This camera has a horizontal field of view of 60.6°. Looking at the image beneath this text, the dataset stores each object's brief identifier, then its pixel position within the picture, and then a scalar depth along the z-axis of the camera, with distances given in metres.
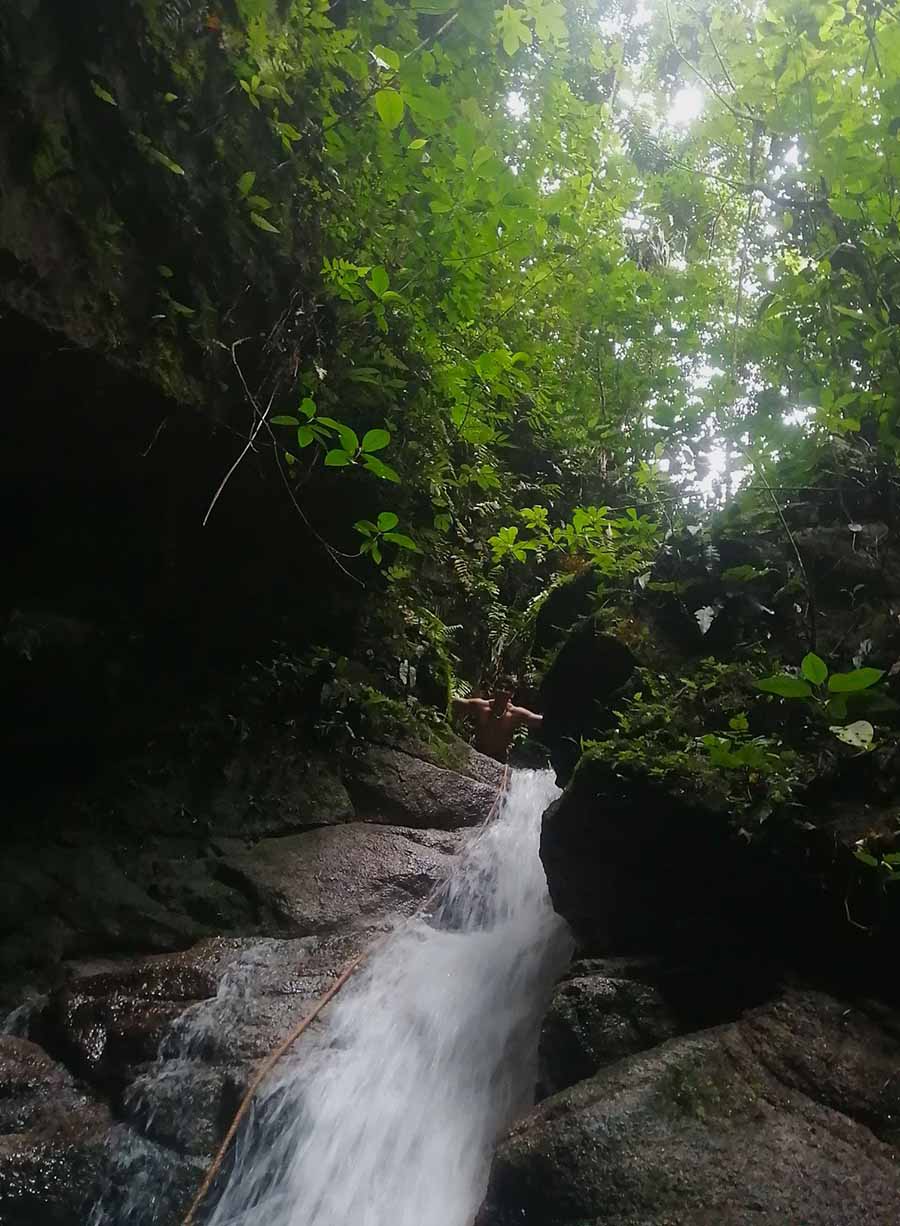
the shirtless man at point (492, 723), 8.70
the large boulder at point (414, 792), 6.44
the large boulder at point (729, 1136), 2.60
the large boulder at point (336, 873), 5.21
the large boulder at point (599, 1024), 3.40
